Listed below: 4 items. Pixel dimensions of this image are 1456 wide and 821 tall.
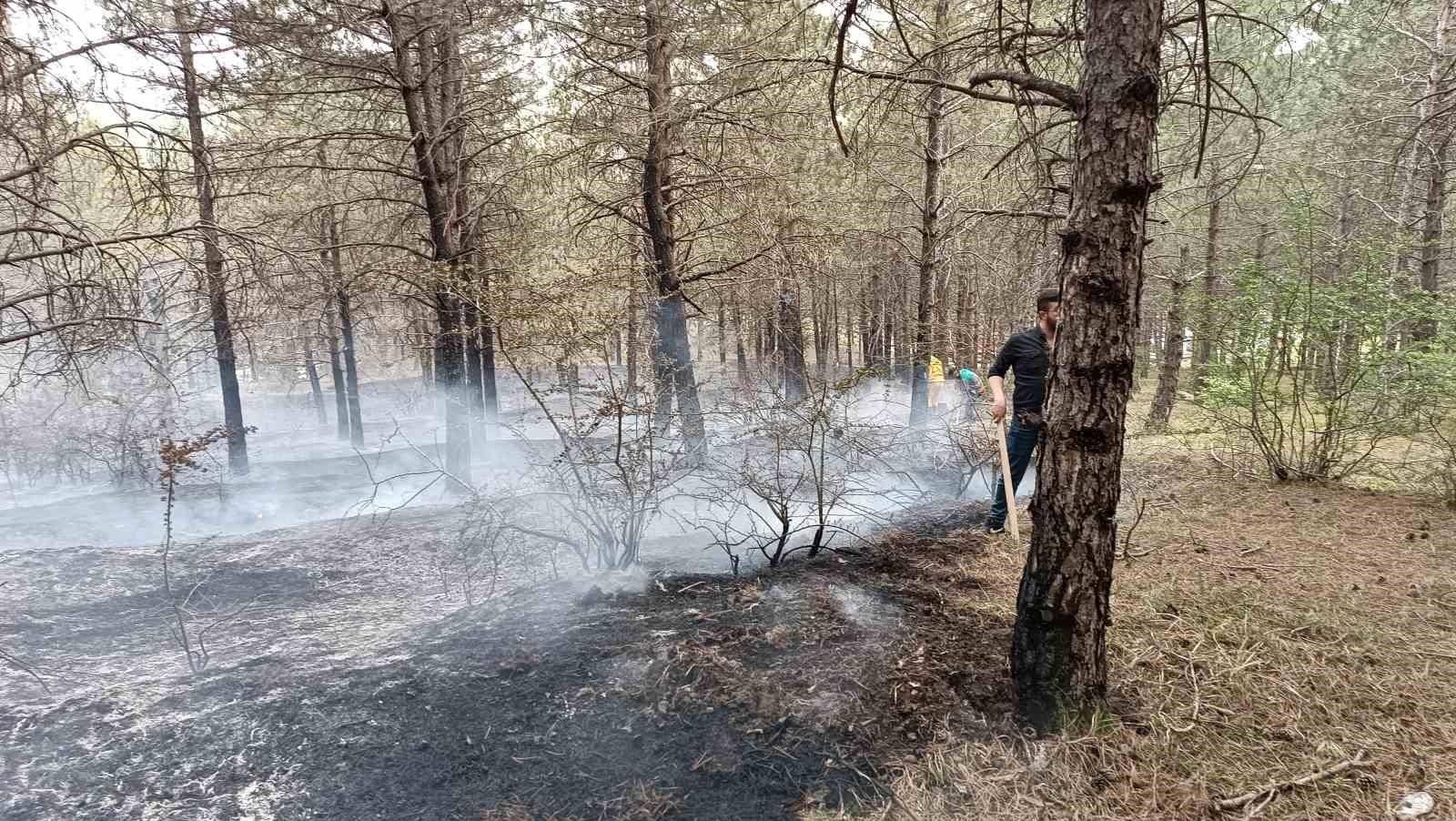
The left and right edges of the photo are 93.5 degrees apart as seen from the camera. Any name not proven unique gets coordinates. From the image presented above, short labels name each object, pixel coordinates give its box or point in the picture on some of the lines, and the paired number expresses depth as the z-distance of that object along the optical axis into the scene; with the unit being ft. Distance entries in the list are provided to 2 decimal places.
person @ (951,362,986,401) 26.78
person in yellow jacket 44.50
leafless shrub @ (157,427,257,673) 13.56
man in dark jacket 18.16
